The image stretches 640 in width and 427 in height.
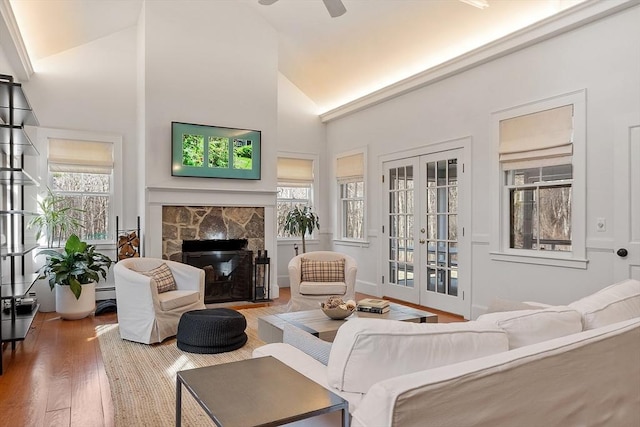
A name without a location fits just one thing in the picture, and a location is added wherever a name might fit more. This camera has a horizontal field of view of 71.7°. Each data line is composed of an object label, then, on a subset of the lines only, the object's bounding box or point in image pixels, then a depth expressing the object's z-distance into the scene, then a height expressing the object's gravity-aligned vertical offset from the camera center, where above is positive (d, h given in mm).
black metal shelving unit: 3584 +153
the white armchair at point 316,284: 5004 -793
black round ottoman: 3797 -1022
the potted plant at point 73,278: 4918 -706
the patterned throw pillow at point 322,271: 5242 -675
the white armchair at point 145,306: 4090 -874
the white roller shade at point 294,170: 7477 +772
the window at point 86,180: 5730 +461
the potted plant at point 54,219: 5422 -52
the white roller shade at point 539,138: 4164 +759
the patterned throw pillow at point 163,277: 4527 -650
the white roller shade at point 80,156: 5703 +777
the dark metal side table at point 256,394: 1394 -629
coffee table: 3164 -822
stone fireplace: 5629 -46
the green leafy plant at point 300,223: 7012 -133
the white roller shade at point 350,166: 7039 +795
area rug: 2653 -1207
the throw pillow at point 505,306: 2898 -622
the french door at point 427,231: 5340 -221
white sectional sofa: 1250 -508
